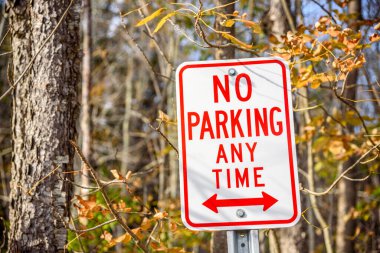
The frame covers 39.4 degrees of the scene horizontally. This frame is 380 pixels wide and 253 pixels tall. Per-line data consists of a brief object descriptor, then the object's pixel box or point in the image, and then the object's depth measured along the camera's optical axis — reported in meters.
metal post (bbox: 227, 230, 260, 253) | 1.66
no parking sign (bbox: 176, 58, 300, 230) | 1.71
